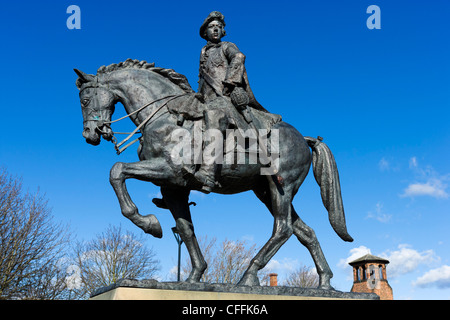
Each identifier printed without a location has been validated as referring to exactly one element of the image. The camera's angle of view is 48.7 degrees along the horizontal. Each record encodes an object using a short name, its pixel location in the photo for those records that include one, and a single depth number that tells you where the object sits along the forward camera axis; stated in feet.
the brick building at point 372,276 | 168.25
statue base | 20.67
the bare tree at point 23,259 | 69.87
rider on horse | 25.94
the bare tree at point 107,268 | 89.10
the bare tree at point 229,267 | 106.83
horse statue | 24.81
